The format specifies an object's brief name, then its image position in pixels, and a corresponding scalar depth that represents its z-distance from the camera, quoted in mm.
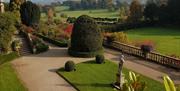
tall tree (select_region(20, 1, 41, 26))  50000
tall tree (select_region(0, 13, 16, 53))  31625
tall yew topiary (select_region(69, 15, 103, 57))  31953
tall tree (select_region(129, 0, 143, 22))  68000
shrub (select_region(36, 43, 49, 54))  35156
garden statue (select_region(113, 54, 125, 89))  20588
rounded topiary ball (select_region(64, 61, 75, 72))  26261
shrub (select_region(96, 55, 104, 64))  28841
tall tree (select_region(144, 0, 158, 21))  66062
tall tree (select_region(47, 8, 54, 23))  65381
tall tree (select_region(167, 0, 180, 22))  62625
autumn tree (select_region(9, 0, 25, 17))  52344
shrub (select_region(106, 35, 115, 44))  37884
